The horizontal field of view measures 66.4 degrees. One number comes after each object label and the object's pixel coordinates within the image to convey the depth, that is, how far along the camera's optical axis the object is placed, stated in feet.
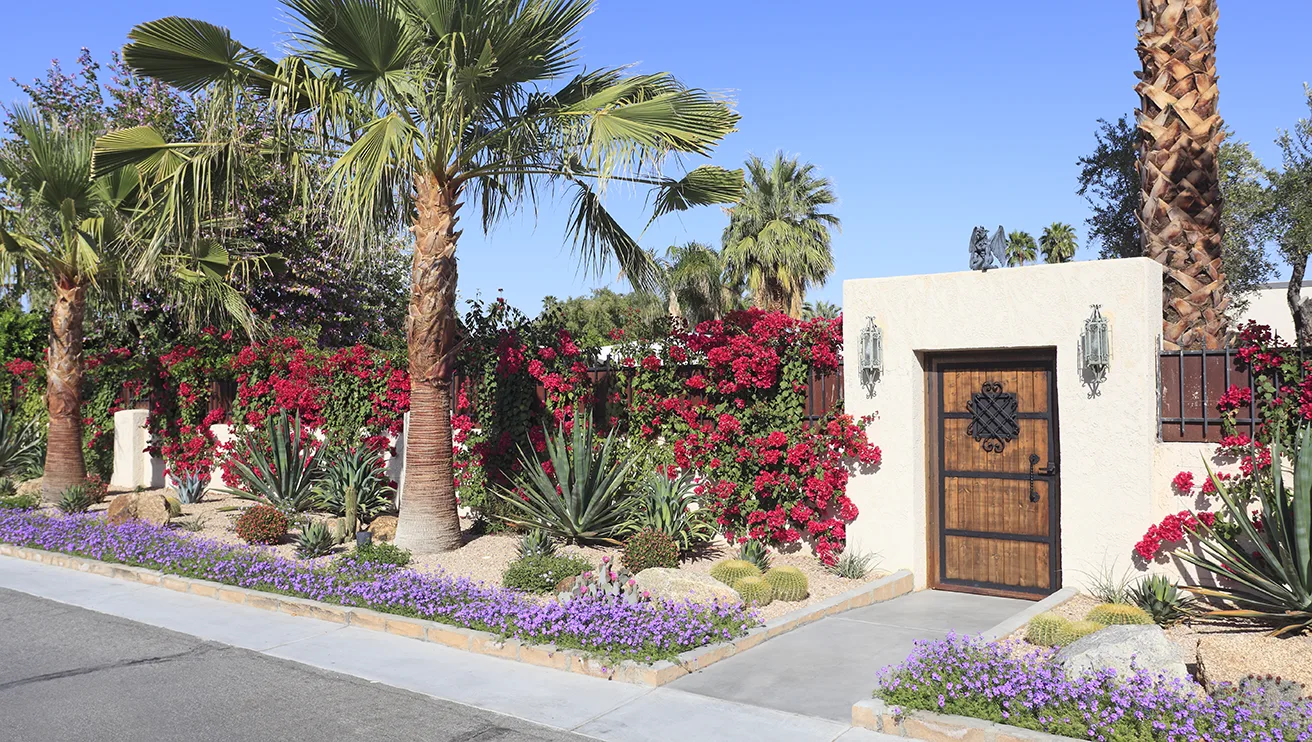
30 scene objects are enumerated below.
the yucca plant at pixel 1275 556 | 22.09
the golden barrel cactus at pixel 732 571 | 27.89
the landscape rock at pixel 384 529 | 37.50
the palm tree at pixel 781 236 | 94.48
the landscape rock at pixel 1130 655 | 18.52
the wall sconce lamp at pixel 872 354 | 30.81
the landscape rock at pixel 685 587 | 25.72
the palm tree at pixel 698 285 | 103.35
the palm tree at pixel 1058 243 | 142.72
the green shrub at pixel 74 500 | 44.45
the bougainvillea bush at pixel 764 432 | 31.83
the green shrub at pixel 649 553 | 30.01
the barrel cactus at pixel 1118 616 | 22.95
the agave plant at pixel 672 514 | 32.27
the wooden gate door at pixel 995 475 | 28.76
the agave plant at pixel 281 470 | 42.11
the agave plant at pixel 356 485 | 41.04
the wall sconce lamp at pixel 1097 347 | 26.96
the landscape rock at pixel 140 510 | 41.19
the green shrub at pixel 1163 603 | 24.35
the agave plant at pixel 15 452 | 55.83
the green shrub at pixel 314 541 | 33.55
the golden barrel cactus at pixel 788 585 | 27.48
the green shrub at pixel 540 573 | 28.27
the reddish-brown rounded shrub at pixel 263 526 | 36.29
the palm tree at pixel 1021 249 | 148.15
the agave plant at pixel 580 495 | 33.86
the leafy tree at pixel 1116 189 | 65.77
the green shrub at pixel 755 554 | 31.09
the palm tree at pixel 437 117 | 30.30
